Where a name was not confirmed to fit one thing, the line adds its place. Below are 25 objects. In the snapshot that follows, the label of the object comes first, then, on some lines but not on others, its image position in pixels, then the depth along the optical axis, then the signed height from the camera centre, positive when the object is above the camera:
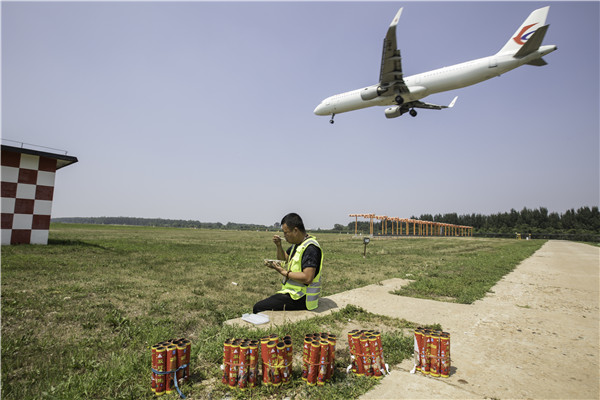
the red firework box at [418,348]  3.13 -1.31
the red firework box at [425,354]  3.06 -1.35
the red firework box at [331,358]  2.84 -1.35
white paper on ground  4.27 -1.52
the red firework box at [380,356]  3.02 -1.37
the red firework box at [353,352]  3.07 -1.37
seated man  4.28 -0.78
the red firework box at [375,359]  2.97 -1.38
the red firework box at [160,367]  2.68 -1.43
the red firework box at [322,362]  2.79 -1.36
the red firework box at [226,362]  2.77 -1.40
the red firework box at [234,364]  2.73 -1.39
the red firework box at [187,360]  2.85 -1.44
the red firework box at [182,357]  2.78 -1.39
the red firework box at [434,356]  2.99 -1.33
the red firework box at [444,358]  2.98 -1.33
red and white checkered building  11.63 +0.49
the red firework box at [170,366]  2.70 -1.42
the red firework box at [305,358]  2.85 -1.37
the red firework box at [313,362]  2.78 -1.36
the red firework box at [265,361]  2.75 -1.36
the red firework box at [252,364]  2.77 -1.40
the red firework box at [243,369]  2.71 -1.43
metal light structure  54.62 -0.68
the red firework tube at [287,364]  2.80 -1.40
